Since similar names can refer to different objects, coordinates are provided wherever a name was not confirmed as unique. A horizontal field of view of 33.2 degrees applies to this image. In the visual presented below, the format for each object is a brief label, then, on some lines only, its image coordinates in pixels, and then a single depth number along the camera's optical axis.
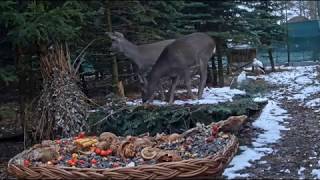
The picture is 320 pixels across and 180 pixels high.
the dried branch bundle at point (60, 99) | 6.59
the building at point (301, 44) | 31.03
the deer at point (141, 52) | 10.69
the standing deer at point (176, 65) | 9.29
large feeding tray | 3.94
